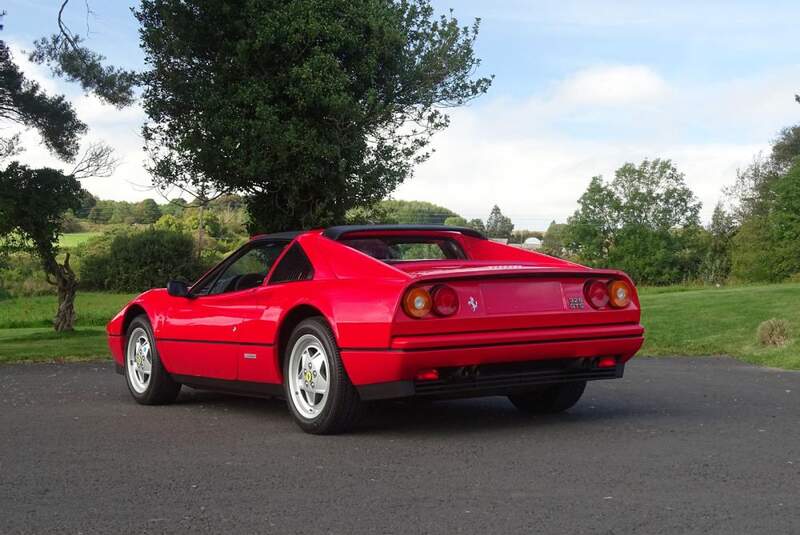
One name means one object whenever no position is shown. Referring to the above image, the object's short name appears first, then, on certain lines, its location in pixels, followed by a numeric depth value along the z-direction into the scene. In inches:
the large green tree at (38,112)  806.5
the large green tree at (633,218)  3393.2
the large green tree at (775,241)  2456.9
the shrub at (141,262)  2048.5
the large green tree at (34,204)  825.5
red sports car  233.8
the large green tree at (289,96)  915.4
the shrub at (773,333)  548.7
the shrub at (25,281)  1847.9
